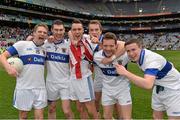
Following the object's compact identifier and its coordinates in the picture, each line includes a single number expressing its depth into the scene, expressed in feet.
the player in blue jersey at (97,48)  11.05
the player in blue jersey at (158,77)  9.15
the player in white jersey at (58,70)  12.23
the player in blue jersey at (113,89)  11.24
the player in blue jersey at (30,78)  11.53
